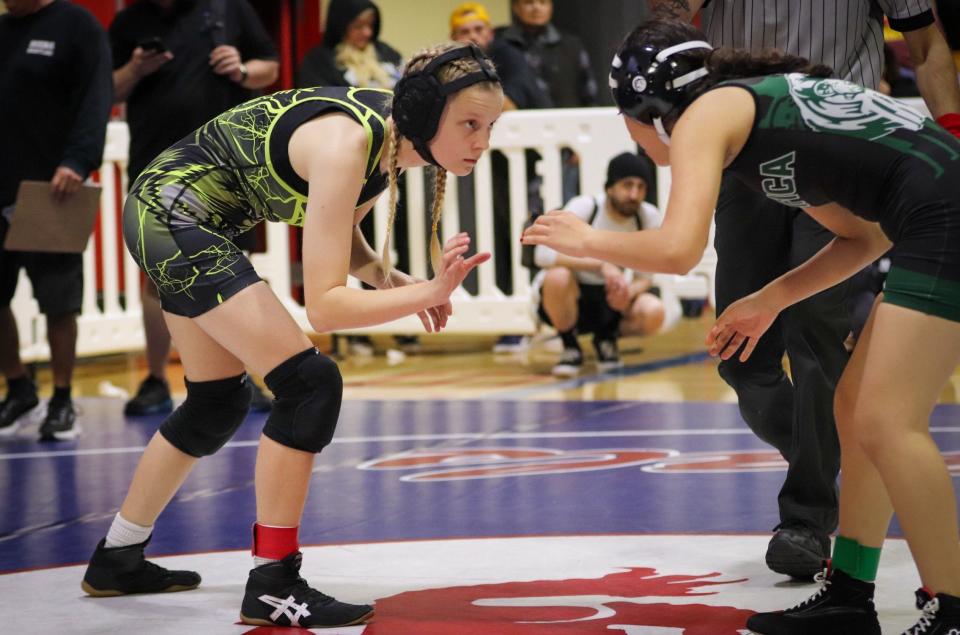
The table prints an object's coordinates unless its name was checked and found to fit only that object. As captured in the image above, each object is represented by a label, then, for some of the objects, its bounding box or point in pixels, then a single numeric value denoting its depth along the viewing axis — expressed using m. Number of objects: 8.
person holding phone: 11.16
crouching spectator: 13.35
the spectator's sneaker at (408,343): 16.66
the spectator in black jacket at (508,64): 15.57
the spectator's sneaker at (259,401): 11.29
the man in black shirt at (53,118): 10.46
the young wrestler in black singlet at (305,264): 5.36
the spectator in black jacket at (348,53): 14.74
